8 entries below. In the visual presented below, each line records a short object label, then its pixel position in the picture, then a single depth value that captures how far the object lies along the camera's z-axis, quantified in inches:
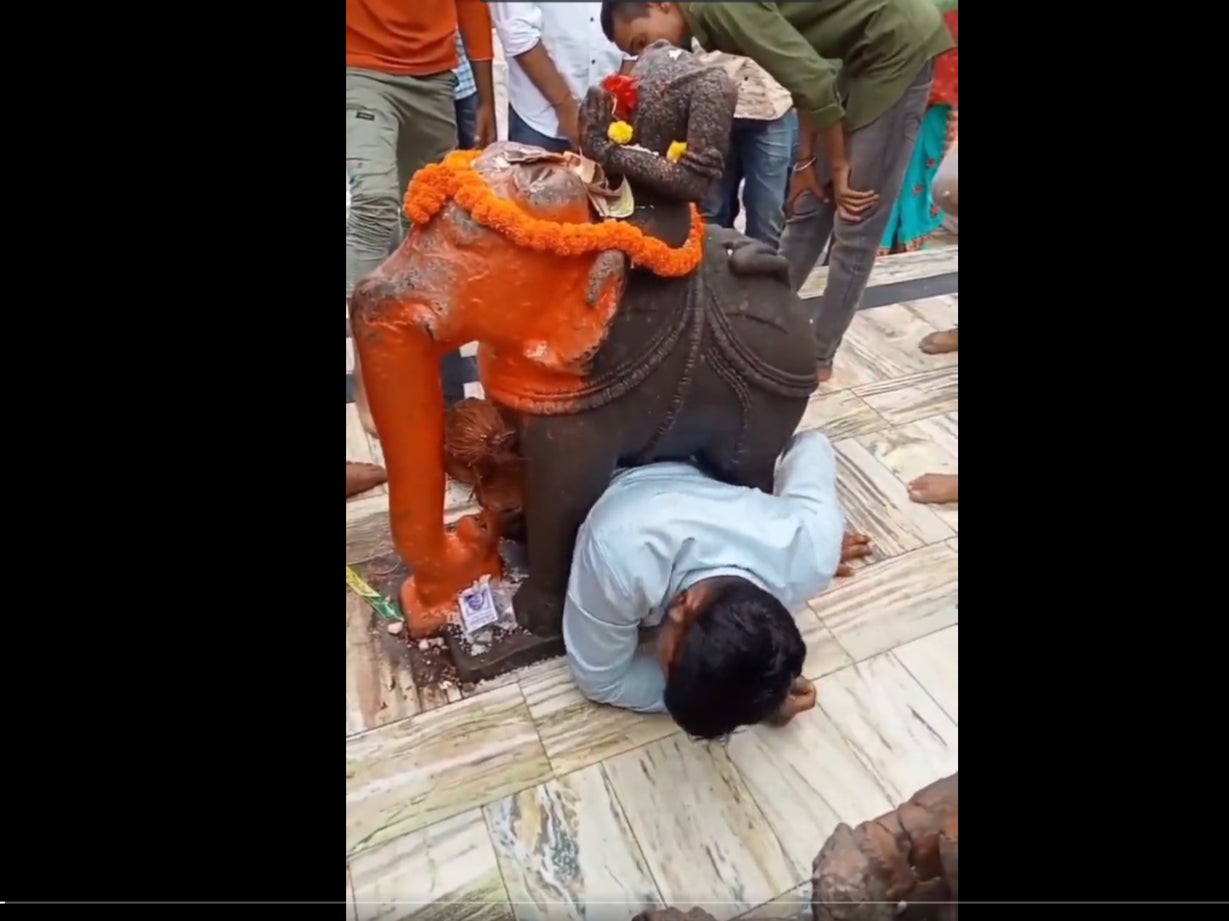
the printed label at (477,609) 58.1
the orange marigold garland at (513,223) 42.3
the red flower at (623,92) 42.9
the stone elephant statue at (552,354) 43.8
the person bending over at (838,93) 55.5
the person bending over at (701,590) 43.1
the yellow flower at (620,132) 43.6
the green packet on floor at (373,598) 60.6
